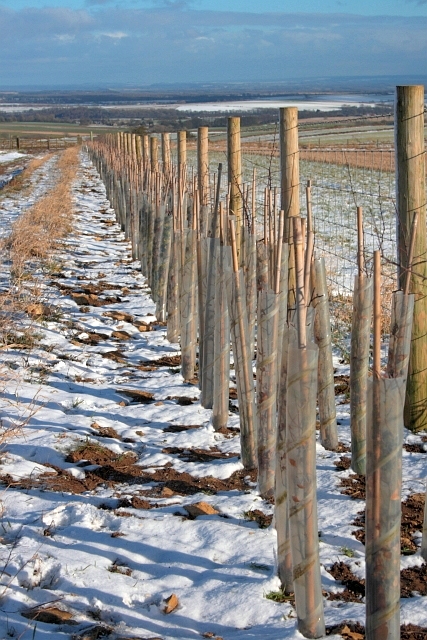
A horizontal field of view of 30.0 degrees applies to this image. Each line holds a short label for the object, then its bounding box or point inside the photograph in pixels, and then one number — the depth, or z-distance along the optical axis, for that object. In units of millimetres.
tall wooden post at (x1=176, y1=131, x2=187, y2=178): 8609
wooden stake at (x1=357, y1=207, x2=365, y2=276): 3593
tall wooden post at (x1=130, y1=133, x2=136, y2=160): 14230
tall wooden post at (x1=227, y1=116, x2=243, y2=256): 6141
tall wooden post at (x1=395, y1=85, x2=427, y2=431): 4469
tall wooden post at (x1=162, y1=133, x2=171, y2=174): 9817
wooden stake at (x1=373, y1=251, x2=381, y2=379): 2494
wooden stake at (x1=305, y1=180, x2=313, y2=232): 3627
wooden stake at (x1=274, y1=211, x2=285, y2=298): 3544
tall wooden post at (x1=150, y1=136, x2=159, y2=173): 11211
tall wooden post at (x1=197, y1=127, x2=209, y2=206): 7330
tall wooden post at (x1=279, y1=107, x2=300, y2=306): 4969
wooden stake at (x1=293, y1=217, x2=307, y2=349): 2732
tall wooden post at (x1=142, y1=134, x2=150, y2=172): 12038
